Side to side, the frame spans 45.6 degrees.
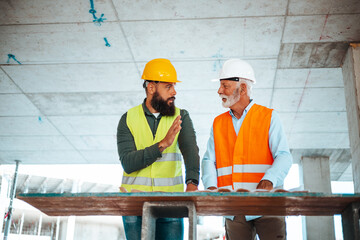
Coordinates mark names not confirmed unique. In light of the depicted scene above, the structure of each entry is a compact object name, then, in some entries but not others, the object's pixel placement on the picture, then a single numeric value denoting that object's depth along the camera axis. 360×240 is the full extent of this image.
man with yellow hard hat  2.79
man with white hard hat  2.88
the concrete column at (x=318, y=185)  9.46
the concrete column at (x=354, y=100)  5.31
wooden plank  2.12
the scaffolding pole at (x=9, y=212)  9.77
